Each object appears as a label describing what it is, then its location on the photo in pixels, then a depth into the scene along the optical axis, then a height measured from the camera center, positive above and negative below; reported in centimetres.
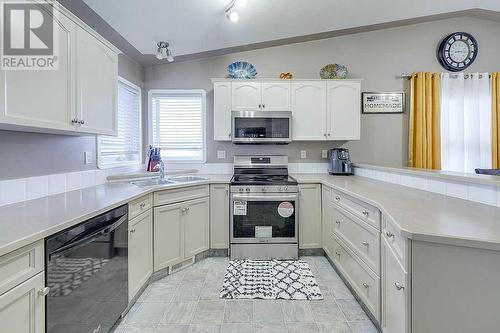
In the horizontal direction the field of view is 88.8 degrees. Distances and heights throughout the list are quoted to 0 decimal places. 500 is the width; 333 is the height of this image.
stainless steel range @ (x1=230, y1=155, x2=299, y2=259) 275 -58
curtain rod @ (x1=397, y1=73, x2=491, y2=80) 331 +117
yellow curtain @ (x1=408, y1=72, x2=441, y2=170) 327 +56
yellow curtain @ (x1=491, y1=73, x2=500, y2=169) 326 +48
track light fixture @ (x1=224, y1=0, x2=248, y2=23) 218 +139
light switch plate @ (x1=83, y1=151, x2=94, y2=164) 220 +8
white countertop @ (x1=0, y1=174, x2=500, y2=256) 98 -24
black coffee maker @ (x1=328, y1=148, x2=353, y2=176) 321 +3
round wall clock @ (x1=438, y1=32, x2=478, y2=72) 335 +150
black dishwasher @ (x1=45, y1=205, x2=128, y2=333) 111 -56
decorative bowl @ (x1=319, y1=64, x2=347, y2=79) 323 +120
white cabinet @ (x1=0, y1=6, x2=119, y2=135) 123 +45
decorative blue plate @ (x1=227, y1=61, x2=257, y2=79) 320 +121
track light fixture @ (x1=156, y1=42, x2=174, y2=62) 273 +125
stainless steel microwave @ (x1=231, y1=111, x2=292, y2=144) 305 +44
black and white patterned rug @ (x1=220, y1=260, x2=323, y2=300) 209 -104
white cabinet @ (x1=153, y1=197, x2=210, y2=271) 229 -63
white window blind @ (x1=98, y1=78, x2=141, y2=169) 256 +36
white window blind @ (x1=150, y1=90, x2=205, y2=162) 345 +56
